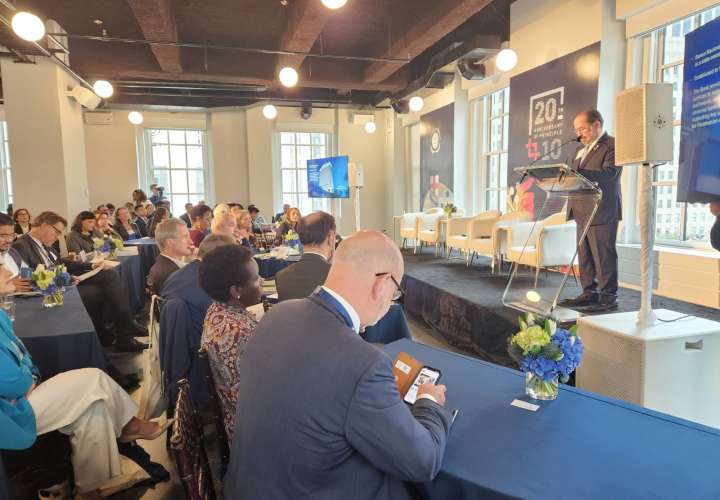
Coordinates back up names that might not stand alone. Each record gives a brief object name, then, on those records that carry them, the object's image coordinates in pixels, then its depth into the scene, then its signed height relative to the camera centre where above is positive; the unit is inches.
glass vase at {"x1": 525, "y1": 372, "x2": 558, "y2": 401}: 59.1 -22.7
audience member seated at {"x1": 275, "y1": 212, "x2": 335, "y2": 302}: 106.0 -12.1
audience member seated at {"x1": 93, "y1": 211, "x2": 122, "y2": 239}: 238.2 -5.9
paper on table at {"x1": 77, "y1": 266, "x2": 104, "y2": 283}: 160.9 -20.9
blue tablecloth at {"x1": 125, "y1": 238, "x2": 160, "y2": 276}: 265.0 -22.1
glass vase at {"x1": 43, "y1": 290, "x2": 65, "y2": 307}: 118.1 -21.4
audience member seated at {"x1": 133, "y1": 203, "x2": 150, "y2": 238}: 347.6 -4.5
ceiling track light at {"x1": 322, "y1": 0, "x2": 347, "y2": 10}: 158.7 +71.0
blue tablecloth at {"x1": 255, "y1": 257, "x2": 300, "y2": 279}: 200.5 -22.7
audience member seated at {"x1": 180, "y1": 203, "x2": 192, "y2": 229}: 355.2 -2.5
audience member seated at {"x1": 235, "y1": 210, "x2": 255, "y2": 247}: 225.0 -8.3
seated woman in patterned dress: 70.1 -16.3
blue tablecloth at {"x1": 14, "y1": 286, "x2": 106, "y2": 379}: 94.7 -26.4
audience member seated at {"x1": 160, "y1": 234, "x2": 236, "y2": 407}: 95.5 -23.8
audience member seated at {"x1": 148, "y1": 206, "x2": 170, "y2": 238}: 277.4 -0.2
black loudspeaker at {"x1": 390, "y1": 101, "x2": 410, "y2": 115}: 392.5 +87.7
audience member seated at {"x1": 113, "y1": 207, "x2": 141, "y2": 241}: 290.5 -6.9
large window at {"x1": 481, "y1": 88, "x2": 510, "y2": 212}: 307.7 +41.9
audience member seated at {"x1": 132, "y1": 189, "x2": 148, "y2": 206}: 372.2 +13.2
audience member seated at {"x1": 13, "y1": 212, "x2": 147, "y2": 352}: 169.3 -27.9
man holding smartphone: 38.6 -17.7
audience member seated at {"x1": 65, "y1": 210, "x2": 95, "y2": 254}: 203.8 -8.9
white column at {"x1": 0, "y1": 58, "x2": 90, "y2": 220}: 285.7 +50.1
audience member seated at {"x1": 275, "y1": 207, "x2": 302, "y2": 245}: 260.3 -7.1
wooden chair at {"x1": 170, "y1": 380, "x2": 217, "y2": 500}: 43.3 -23.7
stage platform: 151.2 -33.7
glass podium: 118.2 -12.9
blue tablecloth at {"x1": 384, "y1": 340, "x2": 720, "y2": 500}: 41.6 -24.5
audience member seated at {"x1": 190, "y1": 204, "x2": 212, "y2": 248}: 209.8 -4.2
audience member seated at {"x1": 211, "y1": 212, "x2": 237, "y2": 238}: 182.5 -4.3
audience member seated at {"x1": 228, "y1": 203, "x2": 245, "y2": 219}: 250.6 +2.1
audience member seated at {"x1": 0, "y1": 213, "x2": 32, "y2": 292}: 127.2 -11.3
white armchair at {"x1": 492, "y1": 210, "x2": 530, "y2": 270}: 226.7 -13.9
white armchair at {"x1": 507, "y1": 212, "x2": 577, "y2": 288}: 188.7 -15.7
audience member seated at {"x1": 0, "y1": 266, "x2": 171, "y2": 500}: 76.8 -33.5
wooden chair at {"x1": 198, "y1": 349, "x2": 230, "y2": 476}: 65.4 -27.8
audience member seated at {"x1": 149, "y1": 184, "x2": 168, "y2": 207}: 426.3 +16.4
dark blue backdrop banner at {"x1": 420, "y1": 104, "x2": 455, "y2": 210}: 352.2 +42.7
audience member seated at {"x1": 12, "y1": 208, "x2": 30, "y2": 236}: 275.6 -2.6
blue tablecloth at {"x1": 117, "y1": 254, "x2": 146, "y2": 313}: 204.1 -30.2
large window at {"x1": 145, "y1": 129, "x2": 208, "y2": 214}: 483.5 +51.9
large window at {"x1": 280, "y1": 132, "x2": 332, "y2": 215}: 493.0 +57.9
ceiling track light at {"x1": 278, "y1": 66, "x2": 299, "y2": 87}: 244.4 +71.5
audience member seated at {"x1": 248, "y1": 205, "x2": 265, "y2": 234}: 320.8 -6.3
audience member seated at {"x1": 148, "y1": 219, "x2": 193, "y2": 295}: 129.8 -10.2
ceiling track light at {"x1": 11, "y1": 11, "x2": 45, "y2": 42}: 169.5 +69.0
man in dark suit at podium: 135.0 -1.7
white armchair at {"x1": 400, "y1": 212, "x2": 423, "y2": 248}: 337.7 -10.4
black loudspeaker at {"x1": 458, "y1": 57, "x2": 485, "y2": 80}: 285.3 +87.0
